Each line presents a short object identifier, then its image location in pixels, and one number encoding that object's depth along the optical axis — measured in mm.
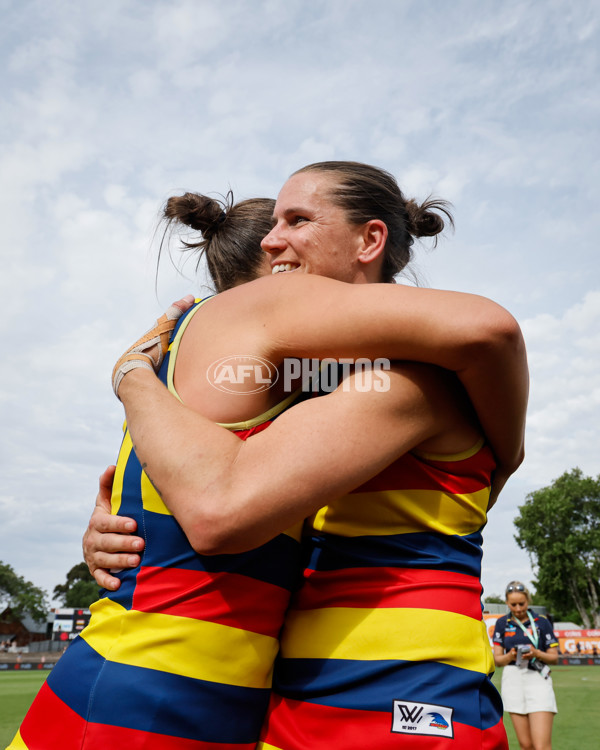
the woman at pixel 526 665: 8328
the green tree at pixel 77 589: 80562
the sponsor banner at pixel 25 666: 33812
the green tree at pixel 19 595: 64625
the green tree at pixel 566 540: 48625
